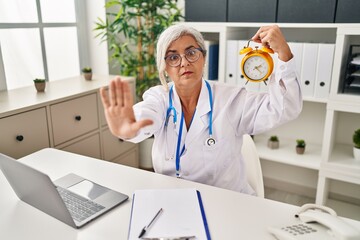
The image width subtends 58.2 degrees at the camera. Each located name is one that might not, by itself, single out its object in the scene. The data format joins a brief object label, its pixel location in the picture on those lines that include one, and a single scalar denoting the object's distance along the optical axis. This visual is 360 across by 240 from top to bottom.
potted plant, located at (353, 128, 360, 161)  2.12
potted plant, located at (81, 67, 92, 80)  2.51
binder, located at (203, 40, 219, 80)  2.47
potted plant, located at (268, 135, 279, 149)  2.53
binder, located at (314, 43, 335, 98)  2.04
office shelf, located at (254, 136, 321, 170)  2.32
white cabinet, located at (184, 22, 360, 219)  2.03
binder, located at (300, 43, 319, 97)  2.09
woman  1.33
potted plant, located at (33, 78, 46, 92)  2.10
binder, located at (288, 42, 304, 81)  2.12
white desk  0.97
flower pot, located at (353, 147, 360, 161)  2.14
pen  0.95
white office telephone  0.87
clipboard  0.96
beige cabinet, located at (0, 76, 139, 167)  1.74
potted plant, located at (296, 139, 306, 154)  2.41
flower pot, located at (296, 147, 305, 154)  2.41
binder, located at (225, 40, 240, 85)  2.35
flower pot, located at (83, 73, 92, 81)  2.51
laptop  0.99
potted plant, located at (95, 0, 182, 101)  2.53
